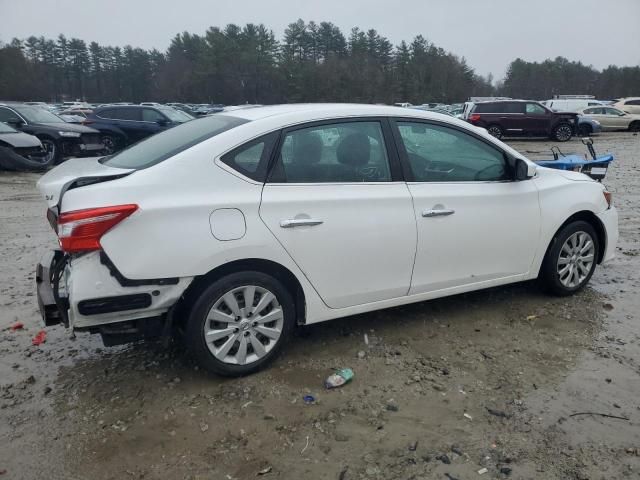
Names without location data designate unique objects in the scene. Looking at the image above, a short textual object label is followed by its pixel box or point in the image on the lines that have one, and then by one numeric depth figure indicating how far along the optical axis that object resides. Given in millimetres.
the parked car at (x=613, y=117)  27328
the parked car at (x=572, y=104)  28250
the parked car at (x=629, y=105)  27786
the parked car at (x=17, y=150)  12234
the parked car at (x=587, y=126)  24672
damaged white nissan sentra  2873
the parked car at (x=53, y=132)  13602
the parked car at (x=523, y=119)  22578
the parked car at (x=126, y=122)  15641
